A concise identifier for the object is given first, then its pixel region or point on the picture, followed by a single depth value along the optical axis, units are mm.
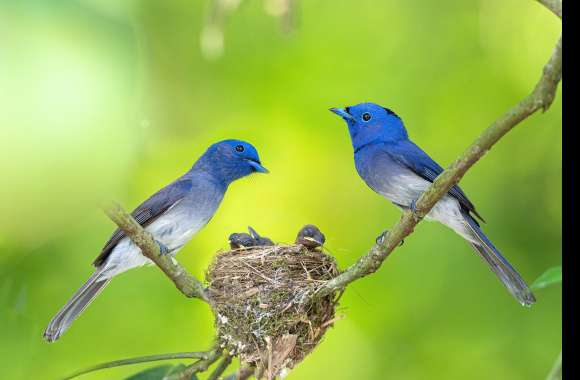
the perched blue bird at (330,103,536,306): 6633
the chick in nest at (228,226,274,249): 8062
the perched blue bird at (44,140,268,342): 6801
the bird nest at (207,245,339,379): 6258
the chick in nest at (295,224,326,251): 7500
